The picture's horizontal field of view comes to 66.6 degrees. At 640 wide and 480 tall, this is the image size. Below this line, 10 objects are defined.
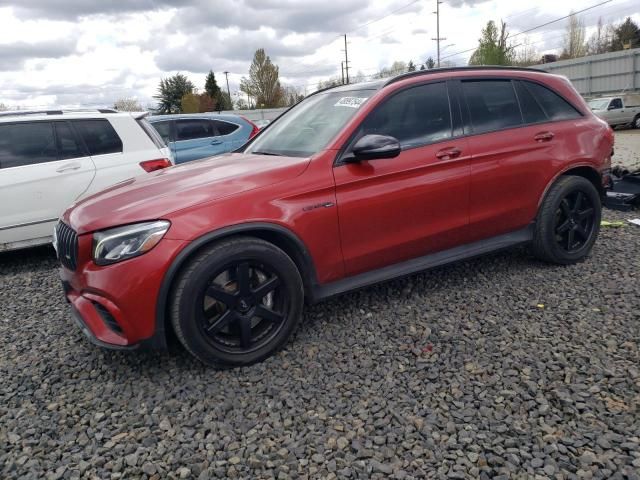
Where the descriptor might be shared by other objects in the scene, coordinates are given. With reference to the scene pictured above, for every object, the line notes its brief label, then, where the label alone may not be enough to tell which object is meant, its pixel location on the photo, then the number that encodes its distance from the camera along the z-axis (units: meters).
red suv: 2.72
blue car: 8.88
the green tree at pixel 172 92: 65.12
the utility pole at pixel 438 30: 52.54
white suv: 5.06
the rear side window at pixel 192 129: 9.07
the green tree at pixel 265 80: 61.78
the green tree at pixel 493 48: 44.53
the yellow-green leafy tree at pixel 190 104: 59.31
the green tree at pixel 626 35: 47.41
